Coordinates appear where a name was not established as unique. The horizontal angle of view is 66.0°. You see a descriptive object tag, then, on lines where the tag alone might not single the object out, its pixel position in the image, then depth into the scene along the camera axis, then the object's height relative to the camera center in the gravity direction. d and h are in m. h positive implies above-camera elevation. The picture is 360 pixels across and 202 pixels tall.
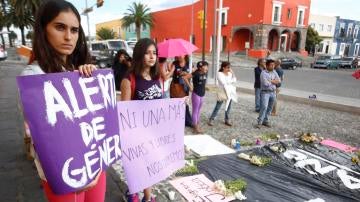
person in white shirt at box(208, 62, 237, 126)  6.60 -1.02
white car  19.47 -1.04
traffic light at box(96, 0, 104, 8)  17.67 +2.43
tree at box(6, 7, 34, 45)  39.94 +3.03
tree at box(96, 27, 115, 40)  65.50 +1.84
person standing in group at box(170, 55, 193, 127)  5.83 -0.76
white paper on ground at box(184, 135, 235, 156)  4.85 -1.86
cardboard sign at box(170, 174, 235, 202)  3.31 -1.81
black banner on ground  3.49 -1.82
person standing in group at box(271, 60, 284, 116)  8.00 -0.75
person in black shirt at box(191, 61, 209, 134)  5.99 -0.96
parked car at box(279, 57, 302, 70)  27.36 -1.73
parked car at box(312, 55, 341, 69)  30.39 -1.76
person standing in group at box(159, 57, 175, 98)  5.45 -0.47
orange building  36.44 +2.80
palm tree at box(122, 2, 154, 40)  51.22 +4.63
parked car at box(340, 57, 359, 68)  32.09 -1.82
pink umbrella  6.10 -0.11
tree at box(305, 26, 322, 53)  45.78 +1.09
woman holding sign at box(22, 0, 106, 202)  1.52 -0.01
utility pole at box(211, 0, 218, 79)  13.34 -0.99
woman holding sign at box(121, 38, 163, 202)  2.73 -0.32
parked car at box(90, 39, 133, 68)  19.78 -0.60
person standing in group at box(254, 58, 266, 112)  7.93 -1.02
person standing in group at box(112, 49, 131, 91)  6.99 -0.56
